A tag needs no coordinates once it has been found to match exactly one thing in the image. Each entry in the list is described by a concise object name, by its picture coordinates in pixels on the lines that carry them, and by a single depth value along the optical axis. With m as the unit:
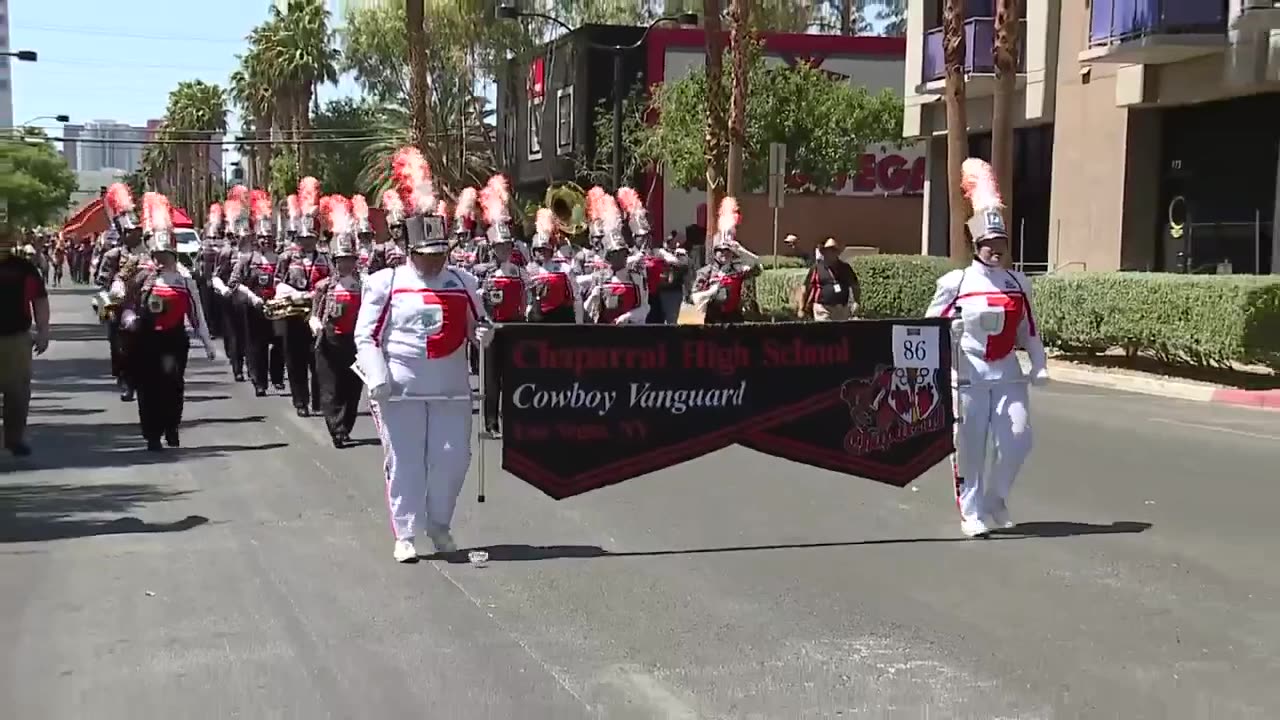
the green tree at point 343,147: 69.38
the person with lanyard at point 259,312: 17.14
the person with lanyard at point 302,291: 14.97
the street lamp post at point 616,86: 35.53
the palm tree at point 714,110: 28.61
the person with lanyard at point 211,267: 24.43
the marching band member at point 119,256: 15.08
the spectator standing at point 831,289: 16.73
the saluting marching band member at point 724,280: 16.12
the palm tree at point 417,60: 32.88
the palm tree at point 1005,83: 22.91
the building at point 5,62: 180.00
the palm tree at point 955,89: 23.52
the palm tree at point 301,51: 66.81
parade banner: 8.63
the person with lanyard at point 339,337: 13.07
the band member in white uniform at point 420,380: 8.16
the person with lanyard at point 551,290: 14.26
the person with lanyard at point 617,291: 14.02
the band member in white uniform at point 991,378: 8.96
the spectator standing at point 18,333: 12.55
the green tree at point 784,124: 37.34
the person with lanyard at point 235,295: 18.46
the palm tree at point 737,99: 28.19
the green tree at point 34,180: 51.56
